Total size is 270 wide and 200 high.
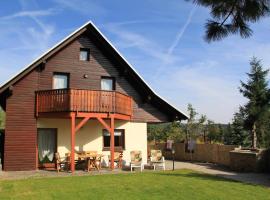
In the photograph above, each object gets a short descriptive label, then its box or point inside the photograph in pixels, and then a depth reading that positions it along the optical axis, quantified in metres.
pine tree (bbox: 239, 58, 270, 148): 22.31
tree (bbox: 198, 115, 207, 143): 24.36
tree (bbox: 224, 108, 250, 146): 22.27
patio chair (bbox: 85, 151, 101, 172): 11.58
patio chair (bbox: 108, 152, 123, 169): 12.68
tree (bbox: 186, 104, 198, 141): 23.88
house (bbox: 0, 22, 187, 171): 11.80
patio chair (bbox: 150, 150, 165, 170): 12.41
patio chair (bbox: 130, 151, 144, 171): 12.08
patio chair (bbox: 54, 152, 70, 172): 11.34
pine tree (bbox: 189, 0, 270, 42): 4.48
